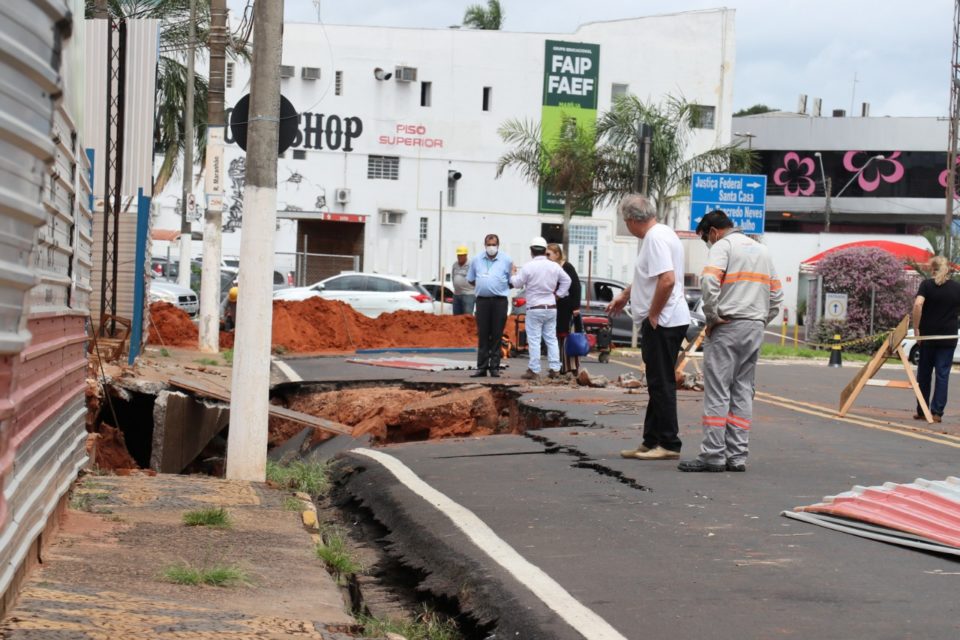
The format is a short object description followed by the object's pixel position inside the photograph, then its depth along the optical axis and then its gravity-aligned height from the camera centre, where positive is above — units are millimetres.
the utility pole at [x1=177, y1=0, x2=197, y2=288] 35031 +3064
